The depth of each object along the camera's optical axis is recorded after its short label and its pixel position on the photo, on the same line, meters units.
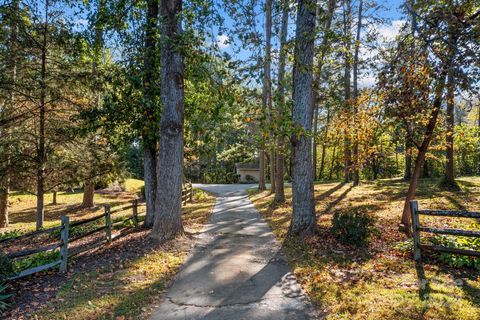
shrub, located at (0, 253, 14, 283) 4.57
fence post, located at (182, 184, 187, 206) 16.75
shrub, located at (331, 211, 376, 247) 7.06
